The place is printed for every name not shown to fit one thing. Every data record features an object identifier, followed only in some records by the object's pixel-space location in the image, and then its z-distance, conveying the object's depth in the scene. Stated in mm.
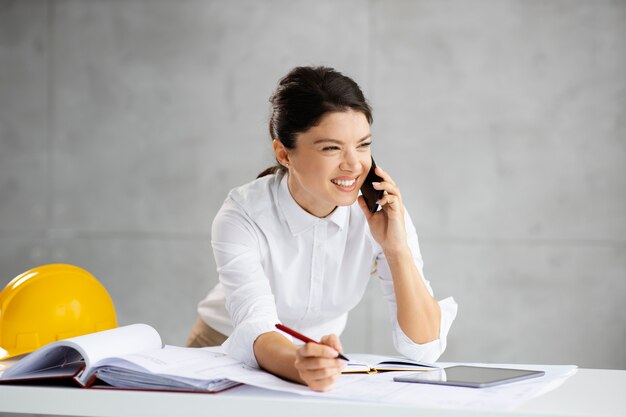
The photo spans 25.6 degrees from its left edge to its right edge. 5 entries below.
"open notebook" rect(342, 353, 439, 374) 2485
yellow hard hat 2686
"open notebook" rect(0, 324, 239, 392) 2336
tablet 2347
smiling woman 2821
